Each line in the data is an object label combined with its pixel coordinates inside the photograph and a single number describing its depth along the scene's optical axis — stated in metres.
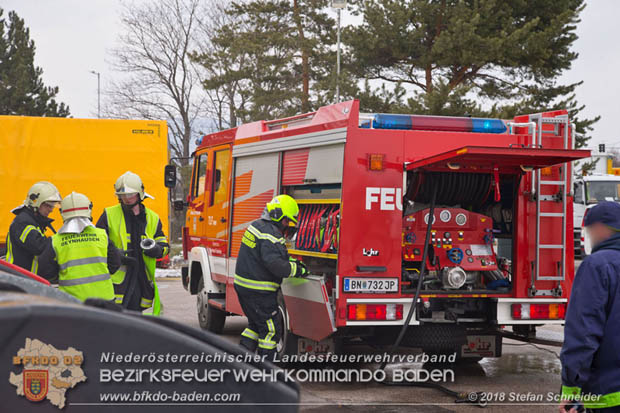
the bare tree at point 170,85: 38.84
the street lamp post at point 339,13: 21.55
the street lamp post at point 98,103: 42.00
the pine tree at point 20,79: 33.88
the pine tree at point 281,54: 28.08
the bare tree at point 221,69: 31.58
